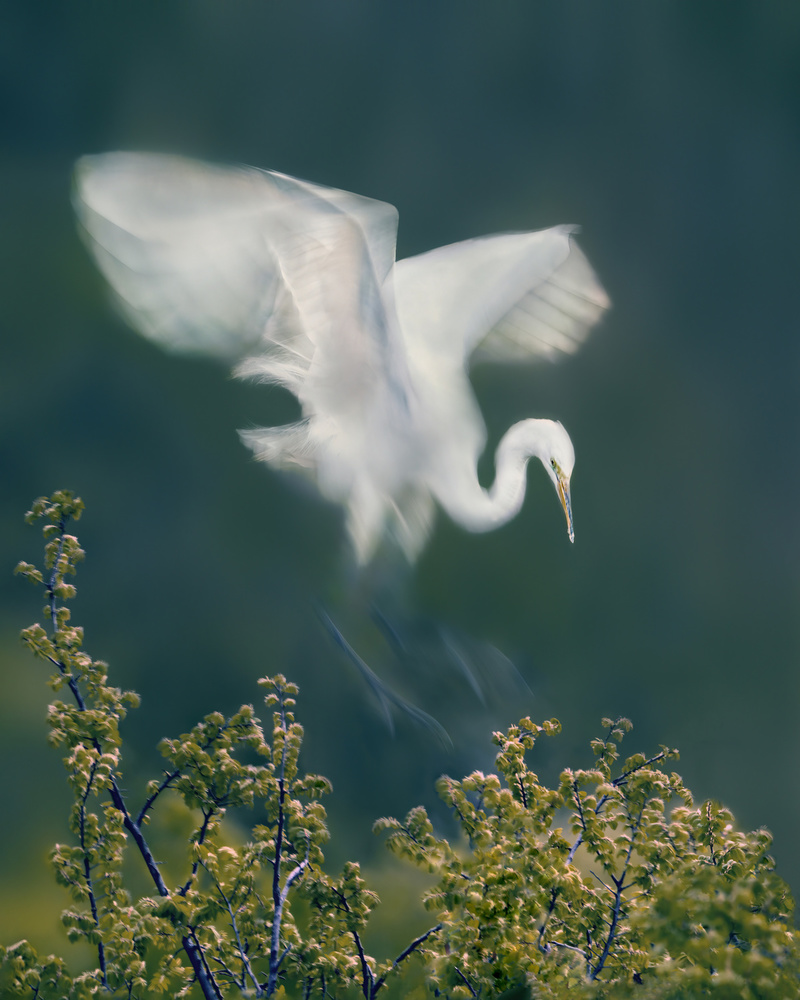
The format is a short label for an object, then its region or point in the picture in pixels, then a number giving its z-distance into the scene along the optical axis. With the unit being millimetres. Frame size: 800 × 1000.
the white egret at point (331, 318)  23320
